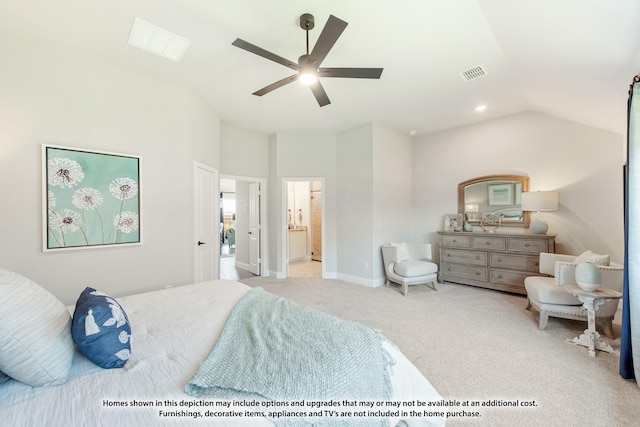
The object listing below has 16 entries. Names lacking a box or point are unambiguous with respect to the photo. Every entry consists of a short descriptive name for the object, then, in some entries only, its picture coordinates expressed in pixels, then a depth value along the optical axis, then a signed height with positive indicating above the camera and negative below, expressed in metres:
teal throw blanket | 0.94 -0.62
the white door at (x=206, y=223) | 3.49 -0.11
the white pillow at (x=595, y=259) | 2.68 -0.50
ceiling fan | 1.79 +1.22
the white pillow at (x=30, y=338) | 0.93 -0.47
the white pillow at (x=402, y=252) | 4.31 -0.65
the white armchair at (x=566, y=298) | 2.51 -0.88
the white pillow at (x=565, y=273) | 2.66 -0.63
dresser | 3.78 -0.71
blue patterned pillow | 1.08 -0.51
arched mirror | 4.28 +0.27
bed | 0.82 -0.64
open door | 5.36 -0.25
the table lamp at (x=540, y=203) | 3.72 +0.15
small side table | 2.27 -0.84
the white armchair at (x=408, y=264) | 4.01 -0.82
